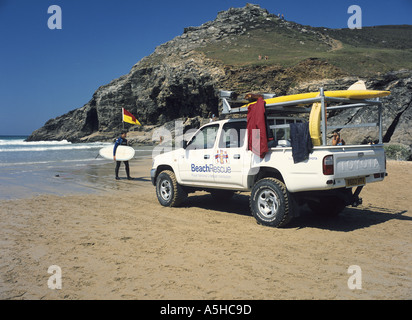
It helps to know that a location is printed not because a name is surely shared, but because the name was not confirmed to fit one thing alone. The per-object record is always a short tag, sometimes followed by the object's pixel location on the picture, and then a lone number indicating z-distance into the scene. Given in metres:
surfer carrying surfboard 14.23
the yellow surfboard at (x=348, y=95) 6.03
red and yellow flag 16.55
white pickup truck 5.75
